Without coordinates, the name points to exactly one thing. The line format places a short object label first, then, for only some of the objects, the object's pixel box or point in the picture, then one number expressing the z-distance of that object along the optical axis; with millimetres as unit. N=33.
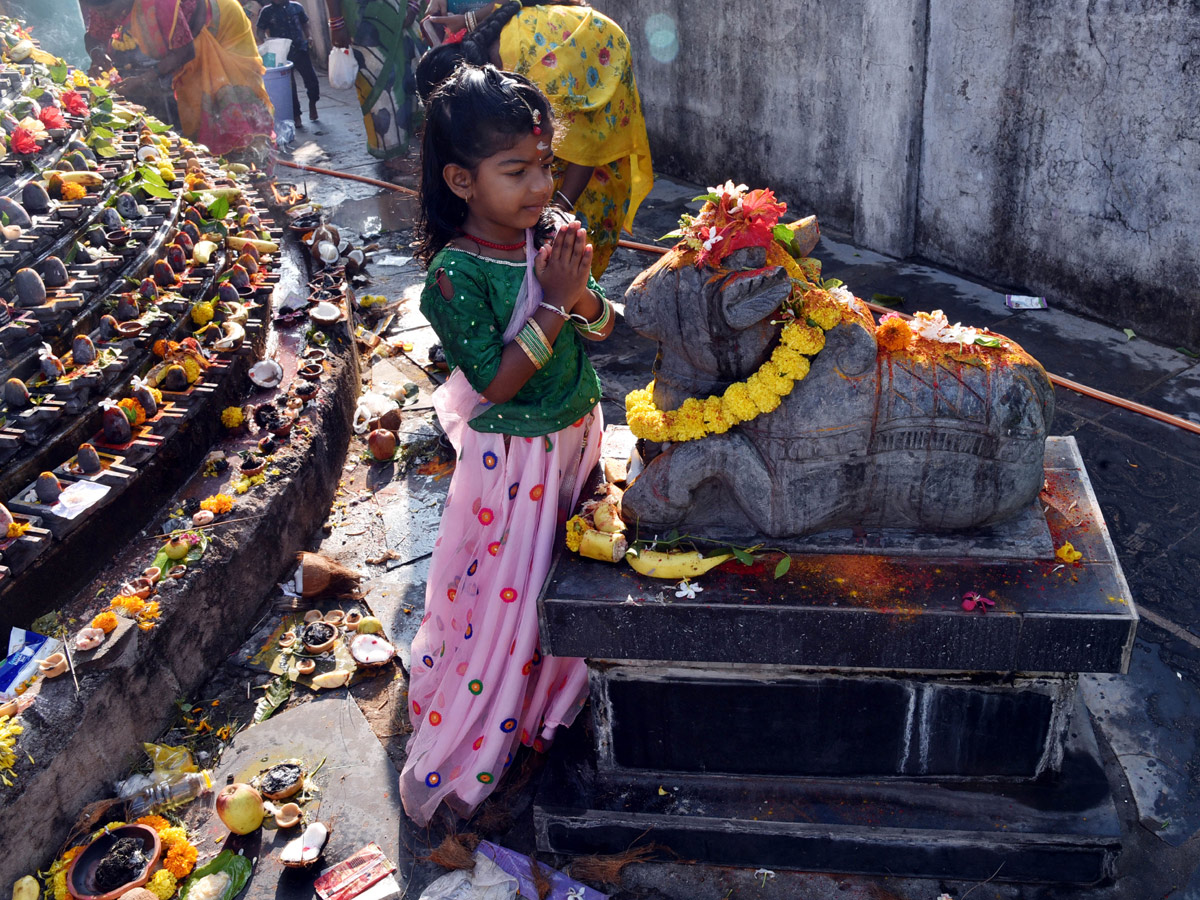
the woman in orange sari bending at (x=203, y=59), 8211
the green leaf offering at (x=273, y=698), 3656
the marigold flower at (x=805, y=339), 2645
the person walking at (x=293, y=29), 10953
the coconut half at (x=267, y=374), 4730
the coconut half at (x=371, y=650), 3822
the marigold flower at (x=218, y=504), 3928
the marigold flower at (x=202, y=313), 4672
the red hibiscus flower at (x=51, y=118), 5133
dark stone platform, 2561
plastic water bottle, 3213
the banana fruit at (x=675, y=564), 2805
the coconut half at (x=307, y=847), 3037
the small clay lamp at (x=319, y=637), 3889
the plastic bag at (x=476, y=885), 2939
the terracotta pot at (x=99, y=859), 2906
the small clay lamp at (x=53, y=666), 3143
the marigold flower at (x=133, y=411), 3930
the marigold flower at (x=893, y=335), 2748
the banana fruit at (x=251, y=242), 5551
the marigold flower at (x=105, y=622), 3291
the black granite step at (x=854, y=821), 2785
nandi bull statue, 2656
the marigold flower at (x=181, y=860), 3014
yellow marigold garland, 2650
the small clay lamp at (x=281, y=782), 3252
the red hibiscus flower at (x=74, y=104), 5656
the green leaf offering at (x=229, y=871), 2996
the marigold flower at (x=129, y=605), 3426
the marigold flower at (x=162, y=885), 2939
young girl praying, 2641
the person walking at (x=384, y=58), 9656
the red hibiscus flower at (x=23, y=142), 4734
